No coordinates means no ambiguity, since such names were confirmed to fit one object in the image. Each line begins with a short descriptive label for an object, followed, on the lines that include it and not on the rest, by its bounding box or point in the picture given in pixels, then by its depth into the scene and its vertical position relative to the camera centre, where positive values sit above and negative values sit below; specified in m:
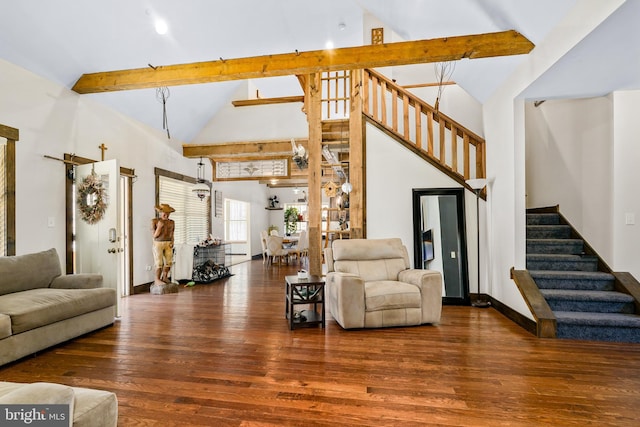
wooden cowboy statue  5.55 -0.38
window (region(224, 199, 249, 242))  10.15 +0.00
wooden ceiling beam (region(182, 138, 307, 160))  6.79 +1.52
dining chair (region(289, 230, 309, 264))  9.10 -0.70
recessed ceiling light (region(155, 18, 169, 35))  4.04 +2.44
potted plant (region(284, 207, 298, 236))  12.37 +0.05
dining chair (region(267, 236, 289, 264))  8.52 -0.67
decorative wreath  4.09 +0.31
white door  4.00 -0.04
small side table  3.50 -0.88
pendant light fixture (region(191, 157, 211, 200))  6.78 +0.72
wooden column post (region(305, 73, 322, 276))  5.04 +0.76
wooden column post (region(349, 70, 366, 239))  4.97 +0.68
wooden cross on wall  4.71 +1.09
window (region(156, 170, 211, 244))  6.47 +0.30
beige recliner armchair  3.42 -0.80
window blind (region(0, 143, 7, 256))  3.48 +0.22
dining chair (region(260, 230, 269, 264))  9.07 -0.58
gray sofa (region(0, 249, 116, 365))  2.67 -0.74
